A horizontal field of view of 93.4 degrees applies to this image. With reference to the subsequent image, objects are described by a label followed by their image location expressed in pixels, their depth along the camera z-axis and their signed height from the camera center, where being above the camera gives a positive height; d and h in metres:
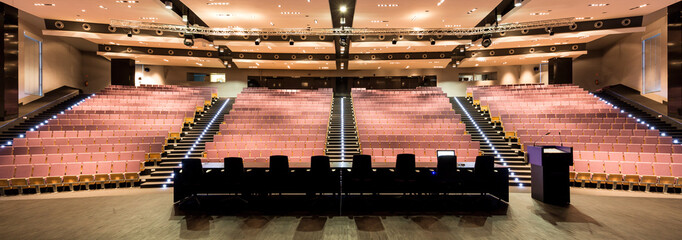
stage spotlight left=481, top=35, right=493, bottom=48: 9.12 +2.24
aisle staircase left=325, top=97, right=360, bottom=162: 7.77 -0.43
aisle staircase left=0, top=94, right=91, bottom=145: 8.14 -0.02
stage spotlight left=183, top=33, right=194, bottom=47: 8.83 +2.23
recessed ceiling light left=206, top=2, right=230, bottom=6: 7.84 +2.85
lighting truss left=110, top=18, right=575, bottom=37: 8.40 +2.49
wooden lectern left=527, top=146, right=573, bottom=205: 4.27 -0.71
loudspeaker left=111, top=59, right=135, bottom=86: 14.48 +2.21
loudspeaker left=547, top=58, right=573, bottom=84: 14.32 +2.21
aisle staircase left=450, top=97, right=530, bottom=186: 6.60 -0.64
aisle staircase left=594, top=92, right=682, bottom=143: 8.31 +0.06
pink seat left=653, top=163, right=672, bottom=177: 5.65 -0.89
